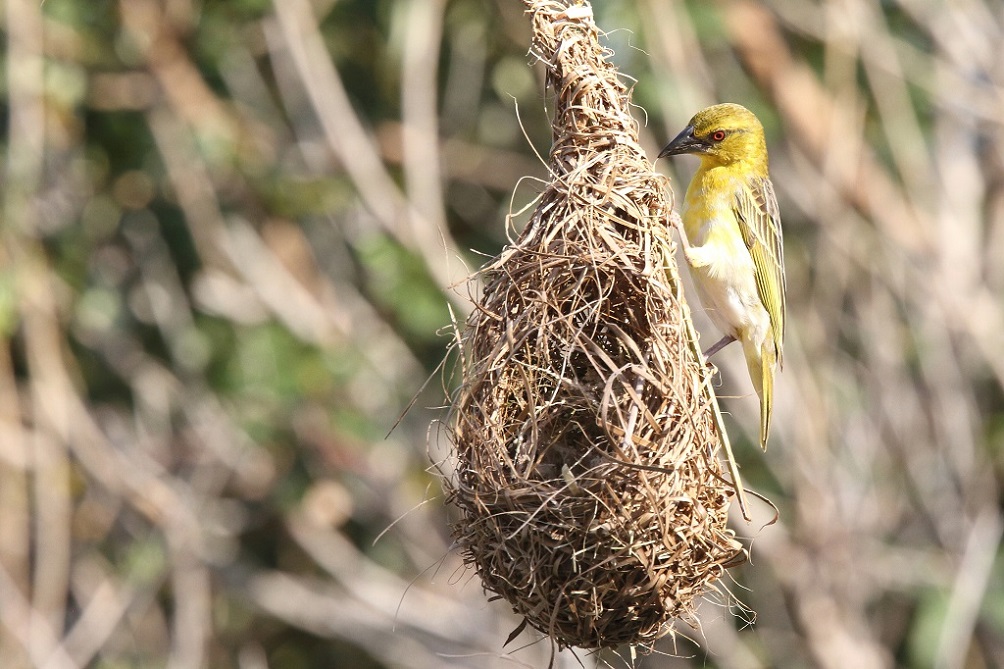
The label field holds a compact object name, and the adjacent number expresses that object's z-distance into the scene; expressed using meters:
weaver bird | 7.68
